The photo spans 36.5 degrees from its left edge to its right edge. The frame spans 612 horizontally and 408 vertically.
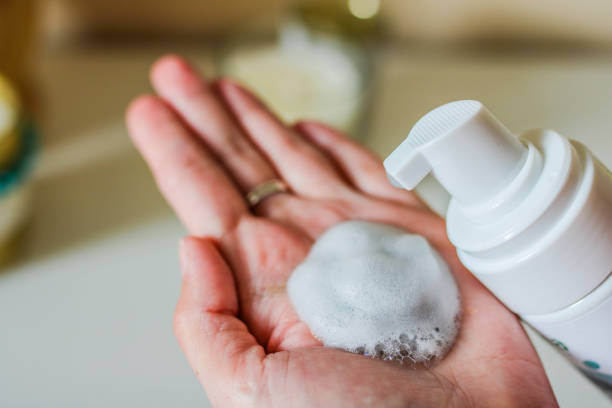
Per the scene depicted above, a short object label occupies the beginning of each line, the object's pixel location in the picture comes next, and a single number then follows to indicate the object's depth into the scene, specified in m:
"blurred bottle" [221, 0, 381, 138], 0.40
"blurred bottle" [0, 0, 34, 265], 0.34
